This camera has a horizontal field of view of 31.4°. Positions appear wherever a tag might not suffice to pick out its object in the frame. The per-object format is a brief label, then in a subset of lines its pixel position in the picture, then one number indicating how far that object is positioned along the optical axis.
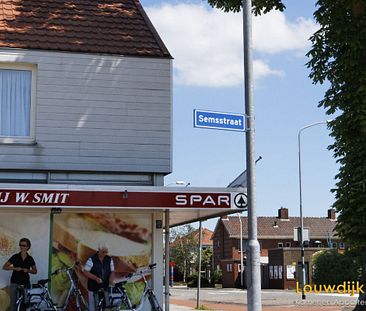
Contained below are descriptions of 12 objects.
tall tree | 13.44
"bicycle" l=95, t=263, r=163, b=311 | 12.13
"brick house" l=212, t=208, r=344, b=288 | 78.06
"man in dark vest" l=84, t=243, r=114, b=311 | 12.40
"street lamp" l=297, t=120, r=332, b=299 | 34.56
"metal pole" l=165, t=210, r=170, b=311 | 13.38
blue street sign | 9.27
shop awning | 11.51
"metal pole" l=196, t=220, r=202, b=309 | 24.53
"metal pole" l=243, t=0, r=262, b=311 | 8.93
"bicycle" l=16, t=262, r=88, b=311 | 11.73
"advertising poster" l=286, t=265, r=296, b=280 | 56.66
